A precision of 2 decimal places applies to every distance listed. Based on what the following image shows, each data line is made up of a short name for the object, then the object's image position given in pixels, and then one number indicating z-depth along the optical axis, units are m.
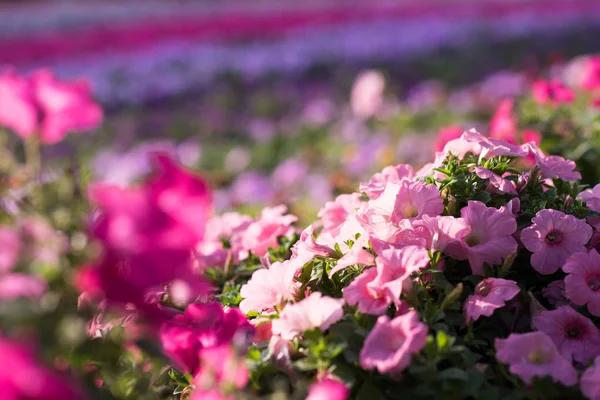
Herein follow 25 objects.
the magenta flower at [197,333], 1.19
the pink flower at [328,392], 1.02
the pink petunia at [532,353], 1.16
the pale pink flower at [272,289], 1.25
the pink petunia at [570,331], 1.21
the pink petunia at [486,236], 1.24
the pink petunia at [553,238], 1.26
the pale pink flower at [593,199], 1.34
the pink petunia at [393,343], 1.11
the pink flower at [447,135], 1.86
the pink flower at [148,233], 1.00
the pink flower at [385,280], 1.17
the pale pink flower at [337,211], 1.42
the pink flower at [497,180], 1.28
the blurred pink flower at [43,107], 1.24
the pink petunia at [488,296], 1.19
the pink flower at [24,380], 0.94
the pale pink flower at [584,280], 1.23
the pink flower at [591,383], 1.13
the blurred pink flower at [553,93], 2.02
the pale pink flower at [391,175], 1.38
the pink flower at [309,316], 1.16
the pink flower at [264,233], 1.47
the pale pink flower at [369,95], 4.38
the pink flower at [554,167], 1.35
